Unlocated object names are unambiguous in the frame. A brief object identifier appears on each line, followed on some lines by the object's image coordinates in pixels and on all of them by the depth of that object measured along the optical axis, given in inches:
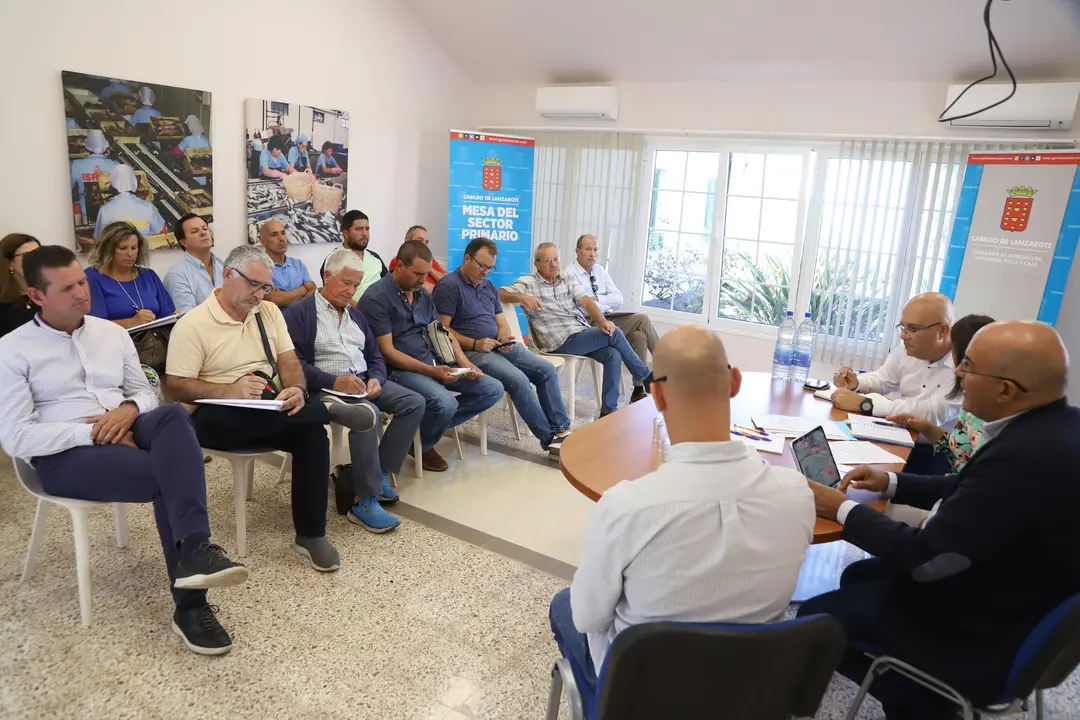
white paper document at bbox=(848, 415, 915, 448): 97.6
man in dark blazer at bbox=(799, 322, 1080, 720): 57.0
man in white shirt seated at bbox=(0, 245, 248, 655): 86.5
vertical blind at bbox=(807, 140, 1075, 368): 203.3
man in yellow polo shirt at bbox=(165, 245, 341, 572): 106.2
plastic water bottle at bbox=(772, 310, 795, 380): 130.3
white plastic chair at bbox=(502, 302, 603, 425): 183.2
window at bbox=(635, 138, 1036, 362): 206.8
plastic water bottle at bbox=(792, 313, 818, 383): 129.7
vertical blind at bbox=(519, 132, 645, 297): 248.8
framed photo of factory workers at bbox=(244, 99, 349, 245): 197.6
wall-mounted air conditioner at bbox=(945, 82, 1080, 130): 178.4
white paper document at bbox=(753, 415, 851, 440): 97.7
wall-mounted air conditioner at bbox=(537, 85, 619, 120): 239.3
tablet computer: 79.6
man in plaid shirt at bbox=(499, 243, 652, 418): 190.4
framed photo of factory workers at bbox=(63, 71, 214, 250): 156.9
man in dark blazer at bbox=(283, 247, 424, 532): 122.6
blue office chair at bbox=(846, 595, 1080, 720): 54.6
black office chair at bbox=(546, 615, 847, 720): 43.9
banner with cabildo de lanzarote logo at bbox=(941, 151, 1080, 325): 180.1
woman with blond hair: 139.6
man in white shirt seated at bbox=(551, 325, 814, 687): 48.5
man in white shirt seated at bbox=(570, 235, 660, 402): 213.8
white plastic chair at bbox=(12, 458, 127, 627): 89.2
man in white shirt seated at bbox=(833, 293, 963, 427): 107.4
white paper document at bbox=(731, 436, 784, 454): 91.0
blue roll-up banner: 247.1
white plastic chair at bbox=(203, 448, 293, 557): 107.7
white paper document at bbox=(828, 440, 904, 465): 88.4
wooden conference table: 79.3
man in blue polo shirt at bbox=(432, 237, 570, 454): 161.3
